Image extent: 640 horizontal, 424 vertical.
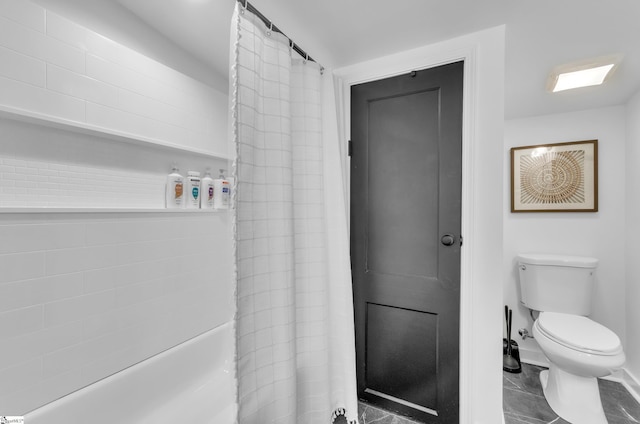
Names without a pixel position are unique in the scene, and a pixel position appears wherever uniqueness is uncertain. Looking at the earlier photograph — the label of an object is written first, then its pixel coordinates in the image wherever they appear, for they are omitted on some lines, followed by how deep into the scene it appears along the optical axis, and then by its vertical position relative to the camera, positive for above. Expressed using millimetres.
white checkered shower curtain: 1049 -151
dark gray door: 1500 -183
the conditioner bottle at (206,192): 1721 +105
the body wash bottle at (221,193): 1796 +105
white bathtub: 1138 -952
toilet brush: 2184 -1252
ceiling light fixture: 1570 +844
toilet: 1599 -810
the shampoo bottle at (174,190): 1561 +110
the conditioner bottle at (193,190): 1656 +116
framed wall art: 2193 +271
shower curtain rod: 1082 +847
